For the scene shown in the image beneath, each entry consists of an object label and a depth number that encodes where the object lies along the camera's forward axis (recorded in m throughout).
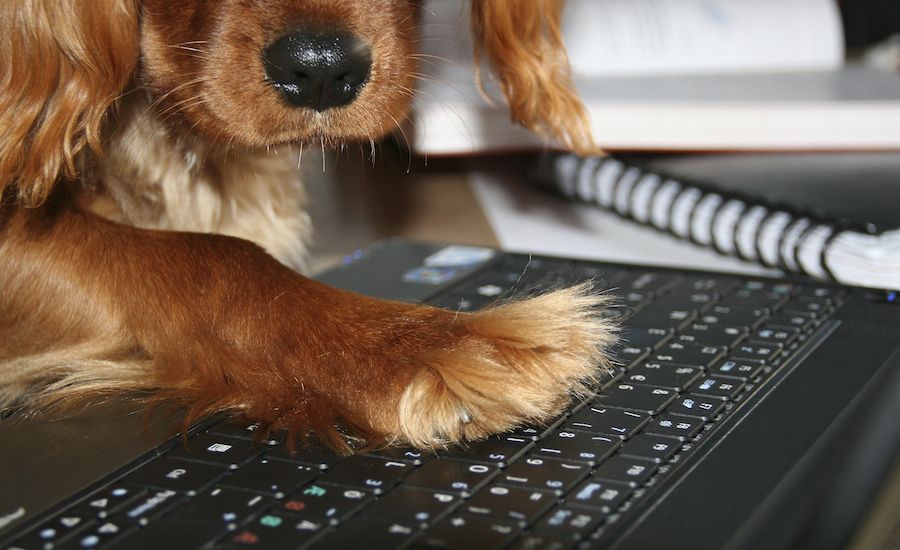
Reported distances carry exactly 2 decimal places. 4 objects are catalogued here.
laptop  0.37
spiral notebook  0.54
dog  0.43
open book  0.60
